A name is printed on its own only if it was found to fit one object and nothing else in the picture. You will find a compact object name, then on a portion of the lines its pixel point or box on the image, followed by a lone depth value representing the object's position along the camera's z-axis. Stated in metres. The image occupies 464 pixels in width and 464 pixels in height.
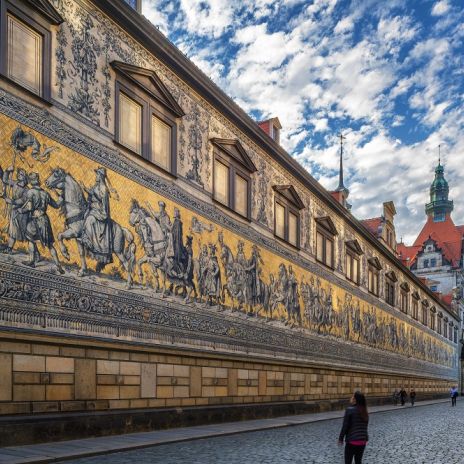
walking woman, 7.35
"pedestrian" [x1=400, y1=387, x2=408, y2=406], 33.97
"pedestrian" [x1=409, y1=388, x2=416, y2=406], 34.53
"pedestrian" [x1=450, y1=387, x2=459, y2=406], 37.66
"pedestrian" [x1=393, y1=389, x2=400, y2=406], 35.93
